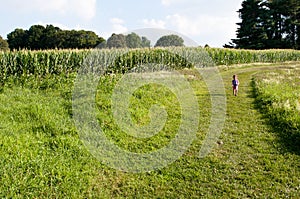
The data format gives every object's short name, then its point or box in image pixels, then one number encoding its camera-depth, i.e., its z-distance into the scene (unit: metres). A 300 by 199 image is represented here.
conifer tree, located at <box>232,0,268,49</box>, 50.72
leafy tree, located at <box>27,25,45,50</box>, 53.12
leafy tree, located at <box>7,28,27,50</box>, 55.31
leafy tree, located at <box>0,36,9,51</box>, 46.41
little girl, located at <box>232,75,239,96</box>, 13.10
